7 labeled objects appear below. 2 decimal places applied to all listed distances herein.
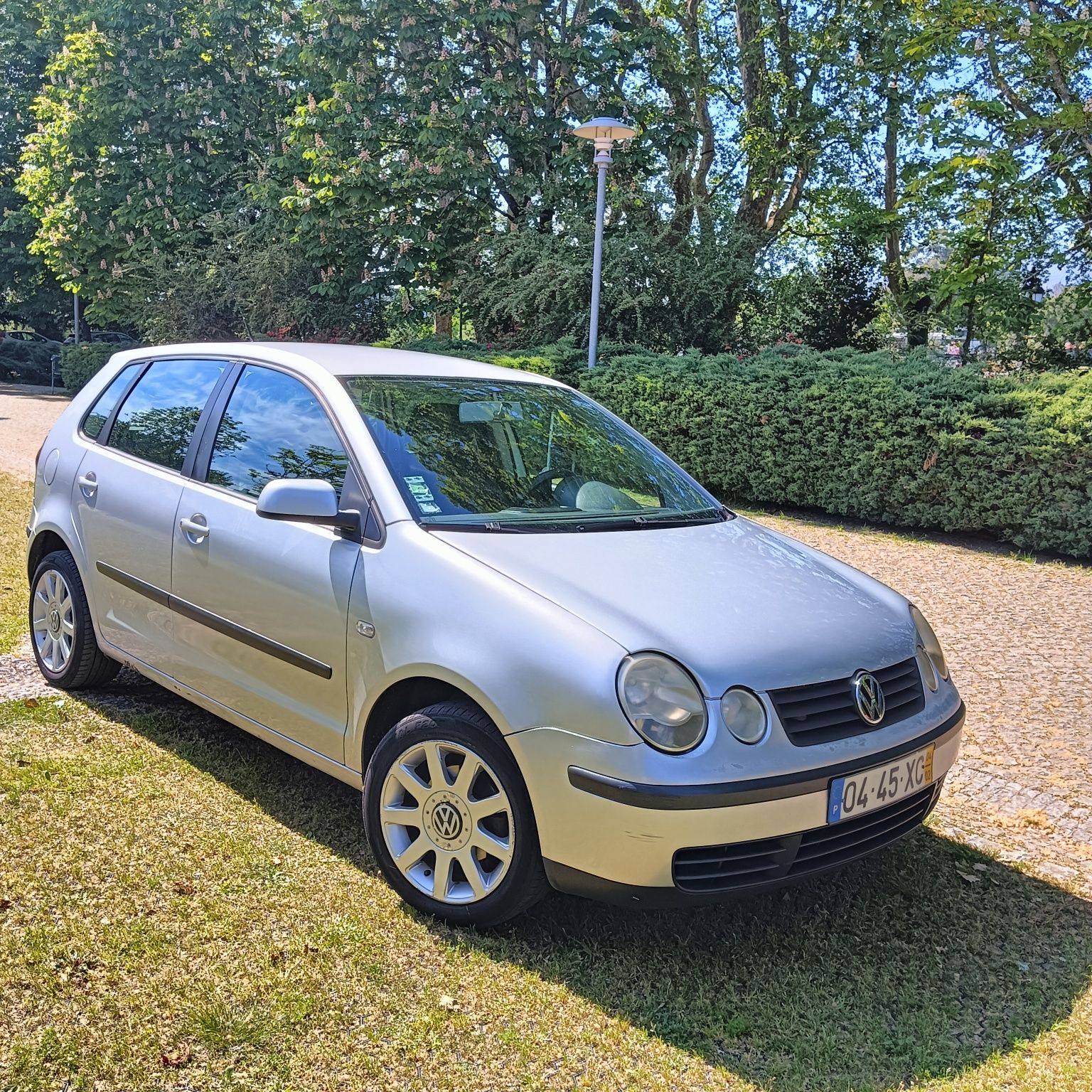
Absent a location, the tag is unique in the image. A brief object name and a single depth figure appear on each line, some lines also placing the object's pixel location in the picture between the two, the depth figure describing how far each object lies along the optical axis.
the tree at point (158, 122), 22.05
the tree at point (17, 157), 29.42
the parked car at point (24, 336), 34.28
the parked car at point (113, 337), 29.02
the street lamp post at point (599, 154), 12.79
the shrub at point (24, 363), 32.38
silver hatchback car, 2.76
